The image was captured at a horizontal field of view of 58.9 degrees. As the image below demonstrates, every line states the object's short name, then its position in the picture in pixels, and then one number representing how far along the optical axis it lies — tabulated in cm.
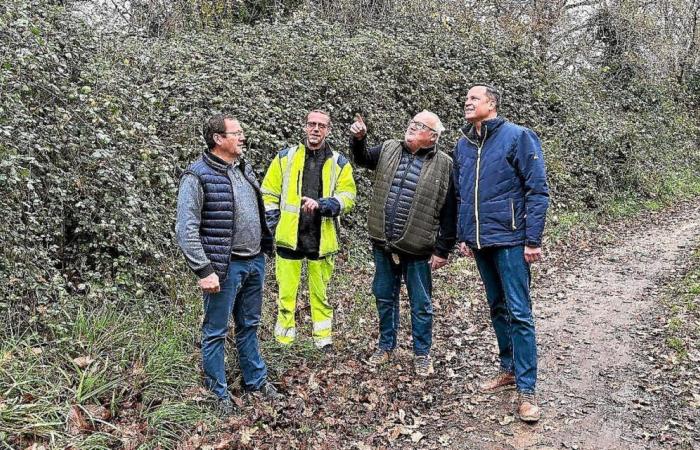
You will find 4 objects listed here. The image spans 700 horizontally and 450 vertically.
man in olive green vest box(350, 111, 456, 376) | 518
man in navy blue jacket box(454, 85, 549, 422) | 447
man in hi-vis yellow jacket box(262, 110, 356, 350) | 542
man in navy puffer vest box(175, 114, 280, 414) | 414
